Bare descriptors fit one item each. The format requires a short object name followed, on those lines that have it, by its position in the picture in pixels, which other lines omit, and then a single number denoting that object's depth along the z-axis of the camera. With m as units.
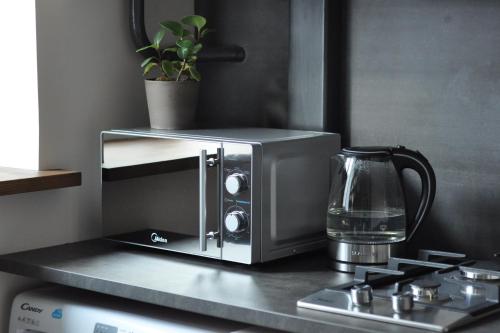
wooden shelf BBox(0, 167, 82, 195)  2.88
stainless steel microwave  2.81
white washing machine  2.71
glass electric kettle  2.80
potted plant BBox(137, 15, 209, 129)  3.06
